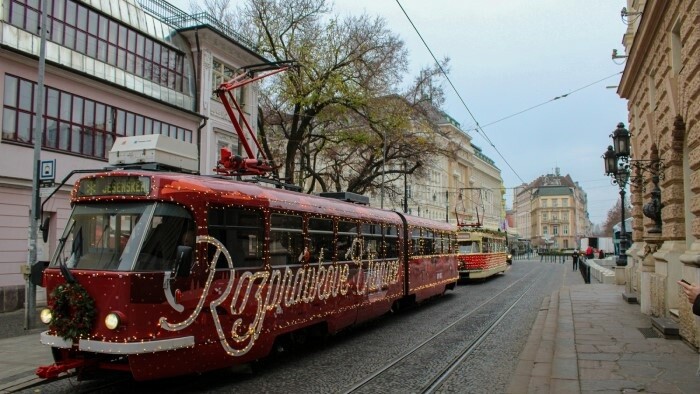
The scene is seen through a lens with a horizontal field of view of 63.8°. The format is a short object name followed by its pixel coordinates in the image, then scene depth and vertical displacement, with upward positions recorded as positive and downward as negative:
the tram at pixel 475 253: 26.00 -0.57
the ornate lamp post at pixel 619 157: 13.67 +2.16
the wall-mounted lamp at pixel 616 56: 17.73 +5.88
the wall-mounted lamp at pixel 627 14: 14.57 +6.27
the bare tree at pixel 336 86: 26.47 +7.63
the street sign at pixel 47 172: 11.68 +1.44
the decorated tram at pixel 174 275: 6.36 -0.42
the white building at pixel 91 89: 15.04 +4.88
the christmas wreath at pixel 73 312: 6.37 -0.80
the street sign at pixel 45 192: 14.93 +1.34
